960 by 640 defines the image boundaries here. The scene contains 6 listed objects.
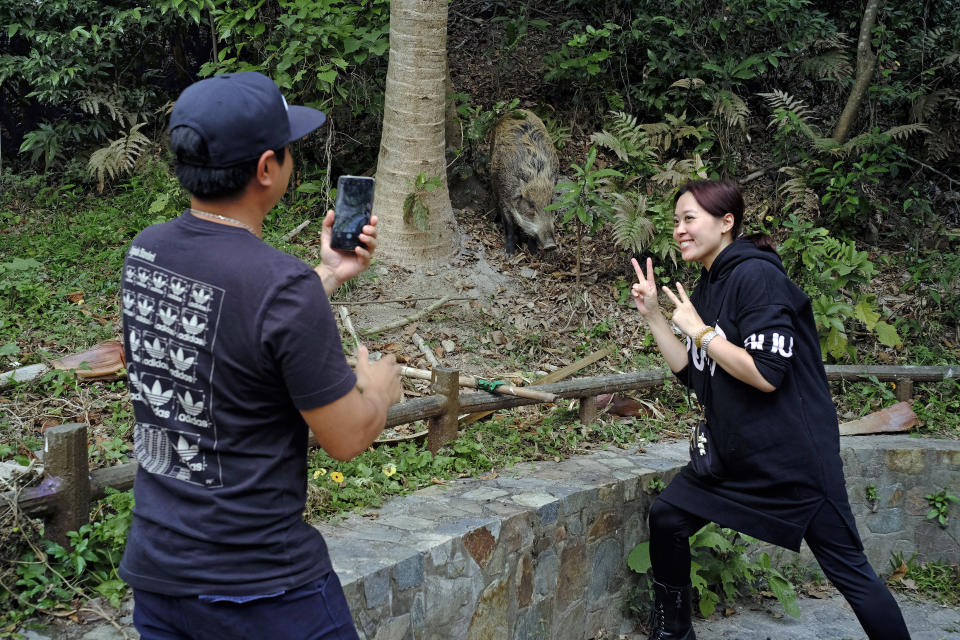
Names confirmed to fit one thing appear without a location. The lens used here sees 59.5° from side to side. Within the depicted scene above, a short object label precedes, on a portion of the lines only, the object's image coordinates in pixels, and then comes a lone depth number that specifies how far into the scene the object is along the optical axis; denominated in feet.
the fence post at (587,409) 18.76
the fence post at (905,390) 22.56
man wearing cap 5.74
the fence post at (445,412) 15.65
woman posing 10.87
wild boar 26.20
